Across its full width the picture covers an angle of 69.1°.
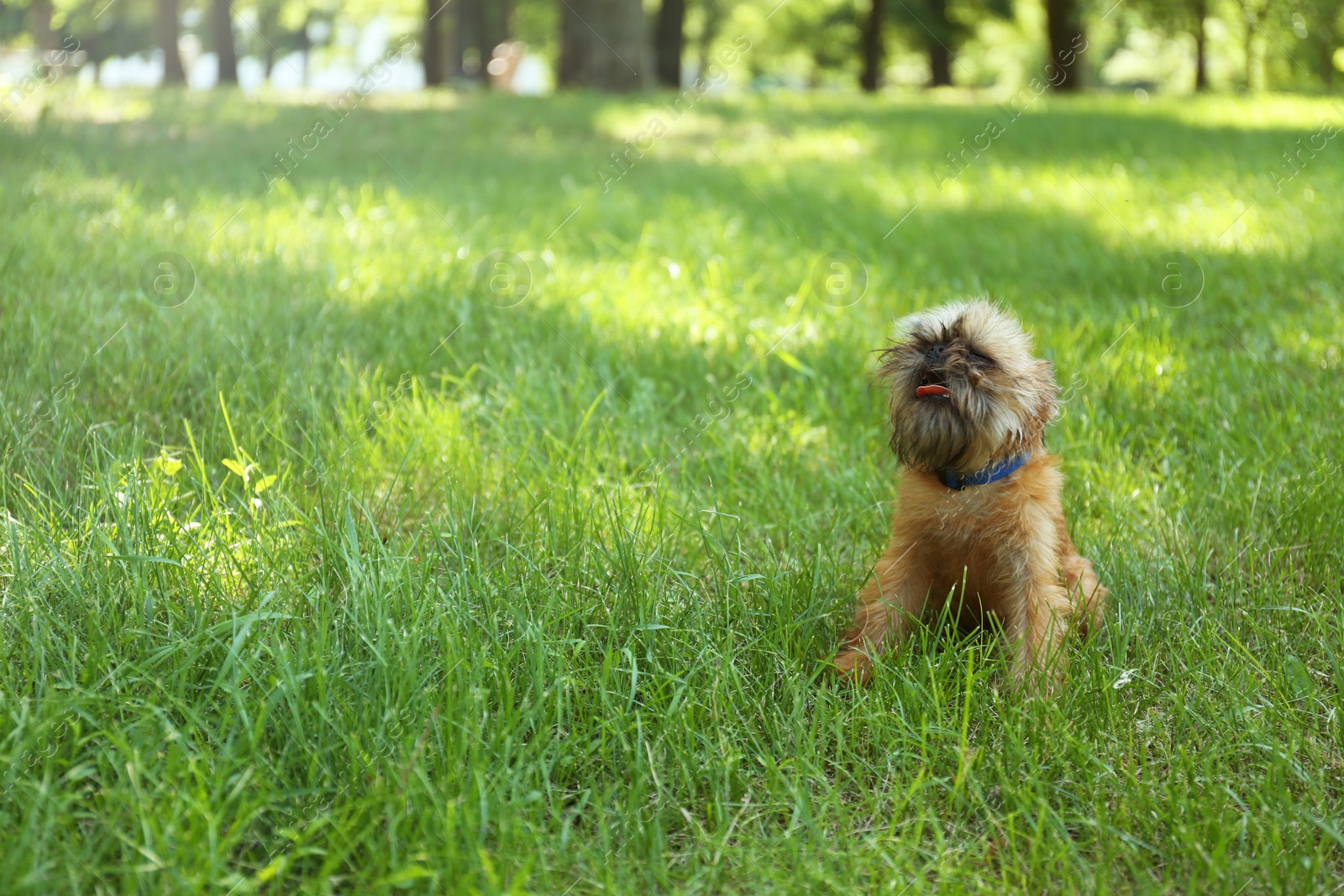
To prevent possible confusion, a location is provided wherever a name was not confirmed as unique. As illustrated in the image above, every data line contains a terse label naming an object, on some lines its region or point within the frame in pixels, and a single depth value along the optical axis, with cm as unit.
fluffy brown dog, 248
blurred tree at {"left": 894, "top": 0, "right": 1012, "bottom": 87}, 3072
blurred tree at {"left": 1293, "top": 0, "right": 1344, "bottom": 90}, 1680
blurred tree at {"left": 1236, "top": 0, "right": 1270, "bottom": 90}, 1839
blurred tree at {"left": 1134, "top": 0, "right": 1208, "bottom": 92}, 2575
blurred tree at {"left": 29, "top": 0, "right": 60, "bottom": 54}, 1078
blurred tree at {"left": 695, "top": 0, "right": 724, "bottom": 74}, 3778
